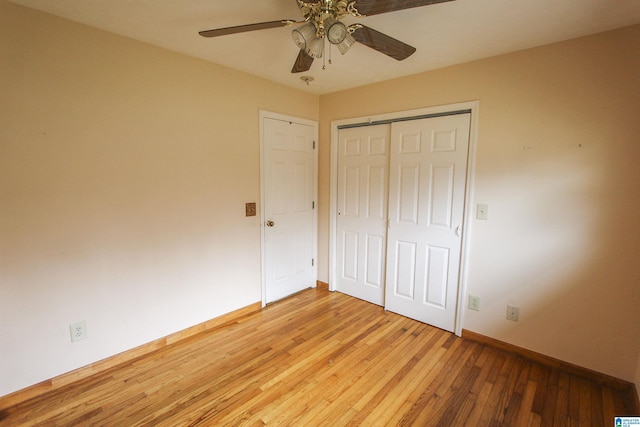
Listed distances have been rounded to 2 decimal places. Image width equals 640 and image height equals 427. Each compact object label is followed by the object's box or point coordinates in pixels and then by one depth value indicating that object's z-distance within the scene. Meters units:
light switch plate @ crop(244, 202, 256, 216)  2.86
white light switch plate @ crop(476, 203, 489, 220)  2.39
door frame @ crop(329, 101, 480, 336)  2.41
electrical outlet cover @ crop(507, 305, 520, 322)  2.31
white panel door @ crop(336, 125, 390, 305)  3.06
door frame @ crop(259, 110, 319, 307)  2.93
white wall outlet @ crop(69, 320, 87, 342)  1.97
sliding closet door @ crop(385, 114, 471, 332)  2.54
